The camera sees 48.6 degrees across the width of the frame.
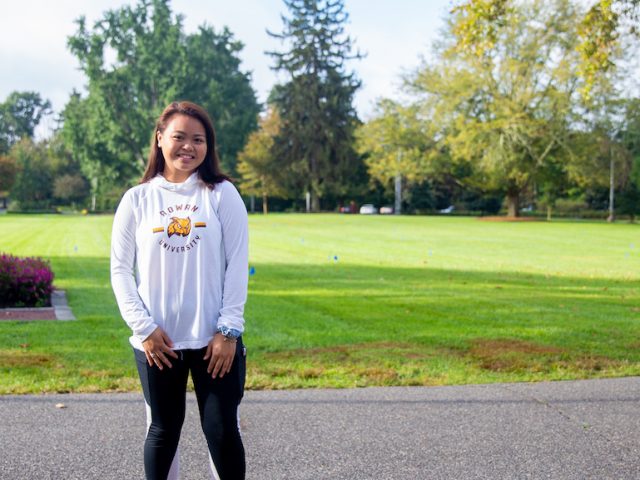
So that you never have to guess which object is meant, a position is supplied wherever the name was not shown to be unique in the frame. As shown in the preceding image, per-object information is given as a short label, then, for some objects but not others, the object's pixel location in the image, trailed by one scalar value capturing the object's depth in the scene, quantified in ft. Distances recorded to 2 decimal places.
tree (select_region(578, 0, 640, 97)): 39.45
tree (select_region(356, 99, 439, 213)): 161.27
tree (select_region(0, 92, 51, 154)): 371.56
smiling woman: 9.25
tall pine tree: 221.25
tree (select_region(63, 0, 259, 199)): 208.44
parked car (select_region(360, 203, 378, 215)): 222.69
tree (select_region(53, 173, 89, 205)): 236.02
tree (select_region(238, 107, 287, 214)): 213.87
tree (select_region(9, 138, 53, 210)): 232.73
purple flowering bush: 31.73
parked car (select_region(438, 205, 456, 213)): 239.50
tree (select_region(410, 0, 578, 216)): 142.72
